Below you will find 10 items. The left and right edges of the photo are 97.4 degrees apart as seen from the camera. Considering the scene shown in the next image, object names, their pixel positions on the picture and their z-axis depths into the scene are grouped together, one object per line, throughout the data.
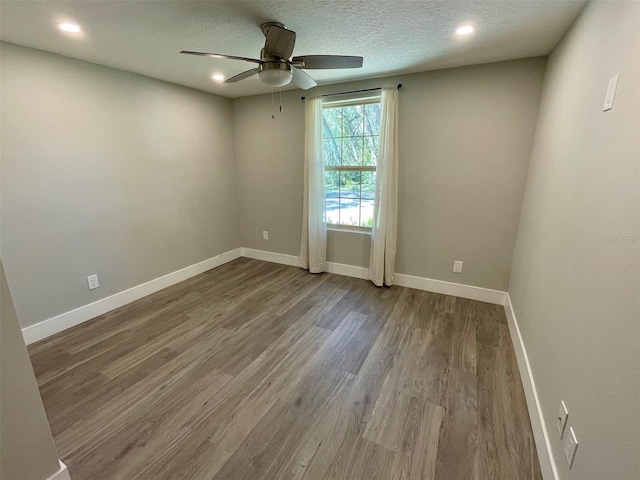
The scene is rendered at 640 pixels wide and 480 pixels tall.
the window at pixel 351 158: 3.29
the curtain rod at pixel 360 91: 2.93
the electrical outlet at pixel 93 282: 2.66
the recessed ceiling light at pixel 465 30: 1.88
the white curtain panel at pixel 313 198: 3.37
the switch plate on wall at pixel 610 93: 1.13
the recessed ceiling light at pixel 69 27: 1.80
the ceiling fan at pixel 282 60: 1.73
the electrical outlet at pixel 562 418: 1.18
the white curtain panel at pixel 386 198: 2.96
